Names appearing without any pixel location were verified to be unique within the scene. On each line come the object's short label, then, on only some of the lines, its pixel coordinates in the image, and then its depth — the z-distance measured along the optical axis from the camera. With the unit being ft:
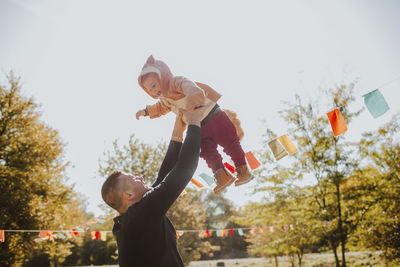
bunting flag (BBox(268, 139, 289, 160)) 13.87
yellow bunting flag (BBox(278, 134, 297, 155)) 13.90
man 4.53
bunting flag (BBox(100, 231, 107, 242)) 33.71
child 6.56
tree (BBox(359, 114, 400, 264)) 28.60
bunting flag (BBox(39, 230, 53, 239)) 30.54
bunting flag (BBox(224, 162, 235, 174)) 13.33
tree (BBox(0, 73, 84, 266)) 41.83
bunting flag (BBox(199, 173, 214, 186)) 15.27
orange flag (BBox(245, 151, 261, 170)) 13.58
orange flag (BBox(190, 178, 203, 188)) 16.60
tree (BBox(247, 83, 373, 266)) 29.60
